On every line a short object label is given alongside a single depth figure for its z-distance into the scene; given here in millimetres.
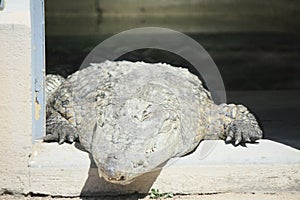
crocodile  7477
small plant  8344
